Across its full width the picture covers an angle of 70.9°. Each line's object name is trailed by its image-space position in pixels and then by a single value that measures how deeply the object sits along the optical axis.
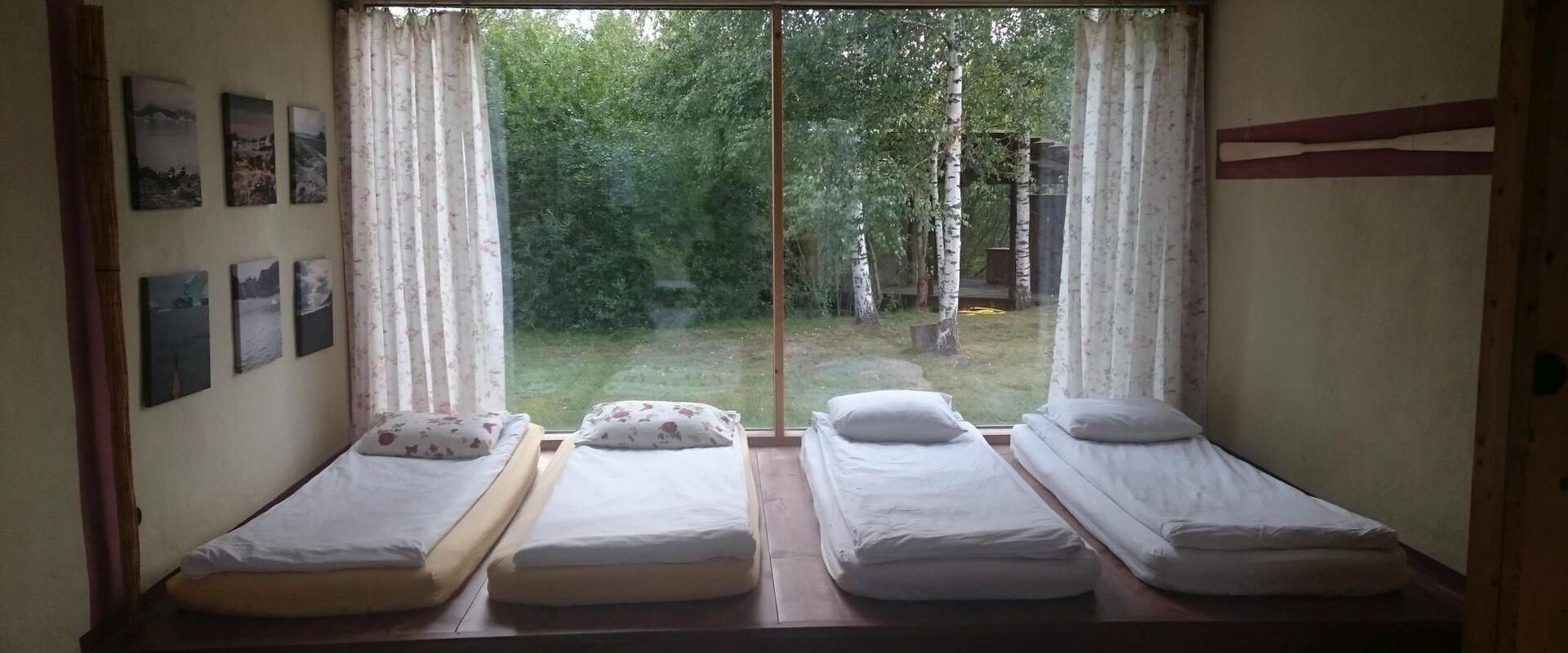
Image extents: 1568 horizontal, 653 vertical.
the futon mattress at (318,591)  3.38
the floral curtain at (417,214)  5.20
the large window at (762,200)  5.39
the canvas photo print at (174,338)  3.58
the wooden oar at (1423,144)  3.51
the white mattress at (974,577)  3.47
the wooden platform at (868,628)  3.27
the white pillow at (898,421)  5.00
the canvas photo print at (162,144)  3.51
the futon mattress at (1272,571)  3.50
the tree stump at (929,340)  5.66
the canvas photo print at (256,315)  4.18
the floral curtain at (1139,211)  5.34
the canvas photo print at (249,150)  4.11
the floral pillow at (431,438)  4.72
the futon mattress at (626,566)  3.46
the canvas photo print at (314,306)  4.78
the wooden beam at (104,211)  3.15
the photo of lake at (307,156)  4.70
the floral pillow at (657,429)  4.90
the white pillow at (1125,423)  4.92
